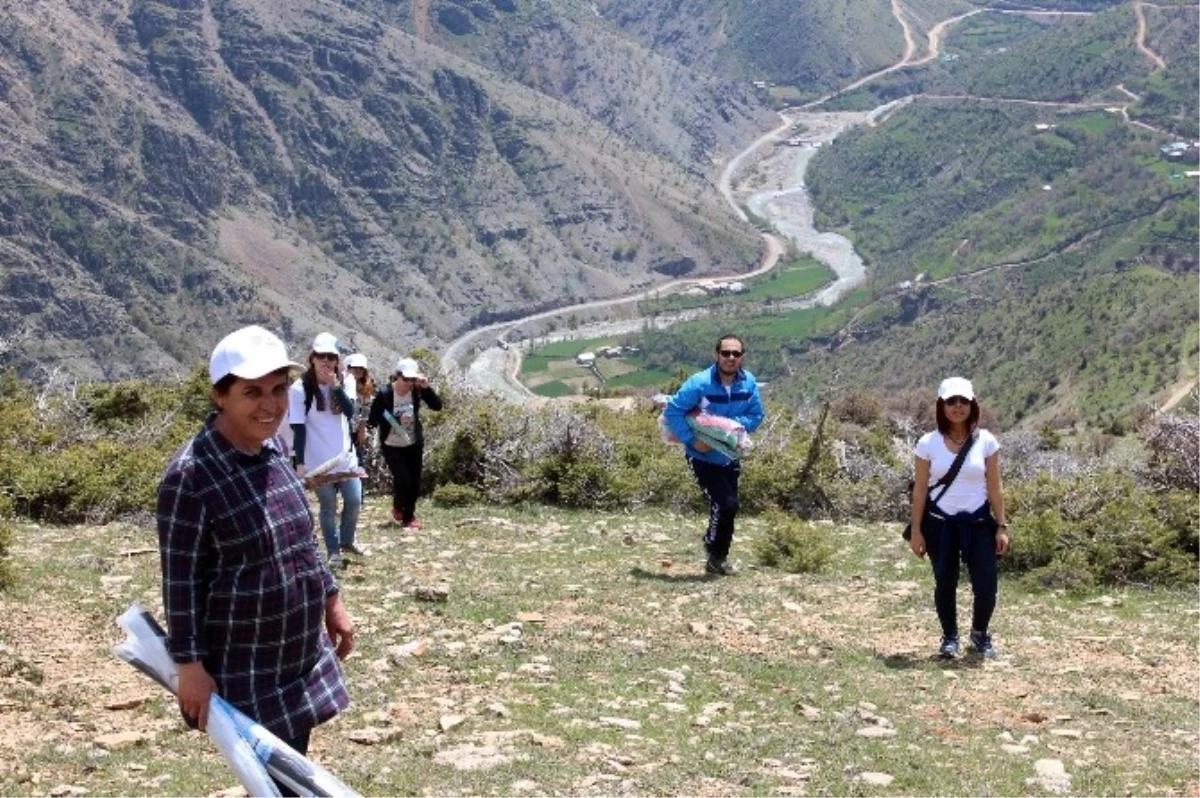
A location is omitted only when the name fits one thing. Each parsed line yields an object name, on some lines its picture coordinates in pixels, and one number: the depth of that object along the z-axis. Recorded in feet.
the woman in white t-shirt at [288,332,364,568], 32.42
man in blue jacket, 33.86
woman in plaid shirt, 13.41
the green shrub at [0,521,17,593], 29.19
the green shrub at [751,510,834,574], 37.24
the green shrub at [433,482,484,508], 46.83
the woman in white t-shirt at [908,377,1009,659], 26.94
